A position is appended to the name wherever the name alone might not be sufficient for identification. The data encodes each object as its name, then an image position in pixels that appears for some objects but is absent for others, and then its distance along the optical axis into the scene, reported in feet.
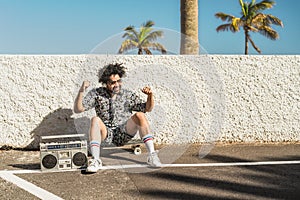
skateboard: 17.32
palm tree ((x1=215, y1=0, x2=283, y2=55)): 100.53
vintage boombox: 14.23
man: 14.99
